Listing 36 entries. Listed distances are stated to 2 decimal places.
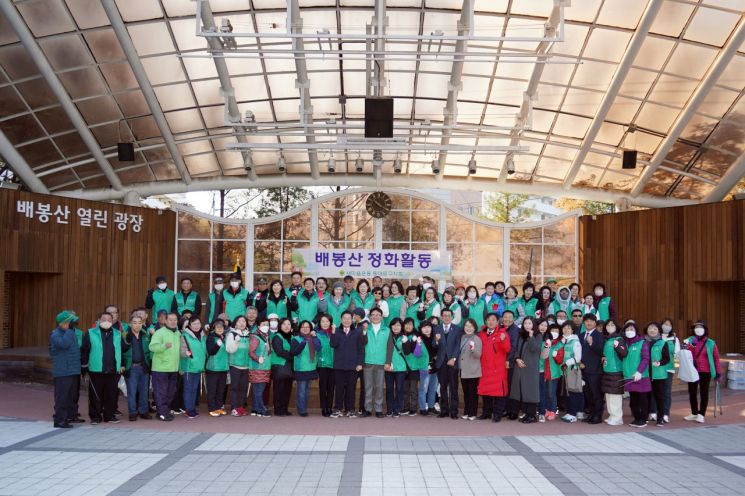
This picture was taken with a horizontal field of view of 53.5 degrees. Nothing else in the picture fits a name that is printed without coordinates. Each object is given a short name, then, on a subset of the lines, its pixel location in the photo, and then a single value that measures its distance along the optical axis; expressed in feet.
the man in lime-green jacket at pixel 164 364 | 29.91
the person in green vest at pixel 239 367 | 31.42
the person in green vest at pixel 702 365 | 31.22
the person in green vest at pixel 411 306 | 34.83
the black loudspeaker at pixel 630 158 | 55.01
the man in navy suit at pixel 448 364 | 31.42
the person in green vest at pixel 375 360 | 31.65
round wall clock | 60.13
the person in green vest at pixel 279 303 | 35.99
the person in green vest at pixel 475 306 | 37.81
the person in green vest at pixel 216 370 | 31.19
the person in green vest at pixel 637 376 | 29.99
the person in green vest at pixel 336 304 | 35.81
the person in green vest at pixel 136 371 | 30.04
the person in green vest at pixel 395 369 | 31.65
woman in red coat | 30.86
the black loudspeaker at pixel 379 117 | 45.03
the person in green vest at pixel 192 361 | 30.66
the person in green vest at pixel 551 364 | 31.09
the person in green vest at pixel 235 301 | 37.47
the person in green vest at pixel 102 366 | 29.04
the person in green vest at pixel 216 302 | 37.14
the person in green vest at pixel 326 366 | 31.94
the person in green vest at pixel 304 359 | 31.27
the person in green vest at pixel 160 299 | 37.01
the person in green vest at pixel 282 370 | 31.24
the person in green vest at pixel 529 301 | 38.04
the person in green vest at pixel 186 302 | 37.01
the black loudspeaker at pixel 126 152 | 54.03
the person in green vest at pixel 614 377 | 30.25
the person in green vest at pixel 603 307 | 38.04
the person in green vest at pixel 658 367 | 30.45
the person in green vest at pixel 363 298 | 36.24
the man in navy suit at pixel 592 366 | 30.42
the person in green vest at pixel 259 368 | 31.22
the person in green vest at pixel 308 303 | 35.76
